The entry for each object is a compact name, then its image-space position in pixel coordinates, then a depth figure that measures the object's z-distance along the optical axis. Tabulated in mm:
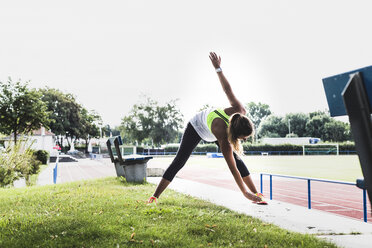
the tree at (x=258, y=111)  110500
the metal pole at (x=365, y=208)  5911
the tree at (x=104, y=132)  69575
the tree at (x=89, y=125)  57756
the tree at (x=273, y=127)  91688
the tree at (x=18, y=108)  20484
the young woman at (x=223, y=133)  3625
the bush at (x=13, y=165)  10828
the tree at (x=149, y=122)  64062
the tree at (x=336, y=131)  81500
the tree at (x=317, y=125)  83500
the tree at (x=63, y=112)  52031
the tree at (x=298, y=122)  88188
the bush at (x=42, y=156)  27027
